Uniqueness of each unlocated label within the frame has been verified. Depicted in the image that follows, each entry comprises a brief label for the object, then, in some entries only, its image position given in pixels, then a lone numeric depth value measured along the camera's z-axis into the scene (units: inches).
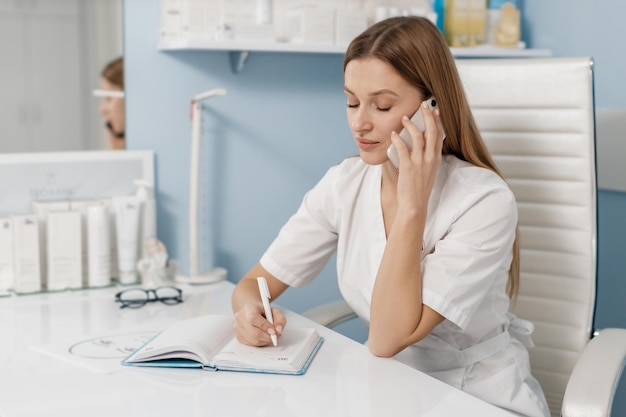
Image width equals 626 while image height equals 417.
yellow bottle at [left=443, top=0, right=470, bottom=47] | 91.6
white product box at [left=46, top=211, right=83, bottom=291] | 77.9
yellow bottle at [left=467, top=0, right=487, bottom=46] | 91.8
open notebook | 53.7
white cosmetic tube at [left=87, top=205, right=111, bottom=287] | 79.1
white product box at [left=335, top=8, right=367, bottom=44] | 86.2
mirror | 79.3
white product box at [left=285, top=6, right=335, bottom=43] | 84.6
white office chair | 68.0
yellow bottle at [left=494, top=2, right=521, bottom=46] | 92.7
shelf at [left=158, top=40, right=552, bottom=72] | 79.0
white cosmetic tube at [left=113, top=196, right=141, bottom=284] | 80.5
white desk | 47.4
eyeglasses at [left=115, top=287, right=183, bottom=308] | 72.9
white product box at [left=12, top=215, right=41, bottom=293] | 76.5
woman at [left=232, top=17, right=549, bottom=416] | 56.6
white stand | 82.3
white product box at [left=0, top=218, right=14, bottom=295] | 76.6
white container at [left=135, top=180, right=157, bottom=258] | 82.4
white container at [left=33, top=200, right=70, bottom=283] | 79.0
